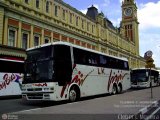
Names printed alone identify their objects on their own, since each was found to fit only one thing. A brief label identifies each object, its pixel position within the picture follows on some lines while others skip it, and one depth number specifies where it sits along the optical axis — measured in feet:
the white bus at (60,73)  27.27
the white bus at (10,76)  38.93
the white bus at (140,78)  63.31
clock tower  180.51
